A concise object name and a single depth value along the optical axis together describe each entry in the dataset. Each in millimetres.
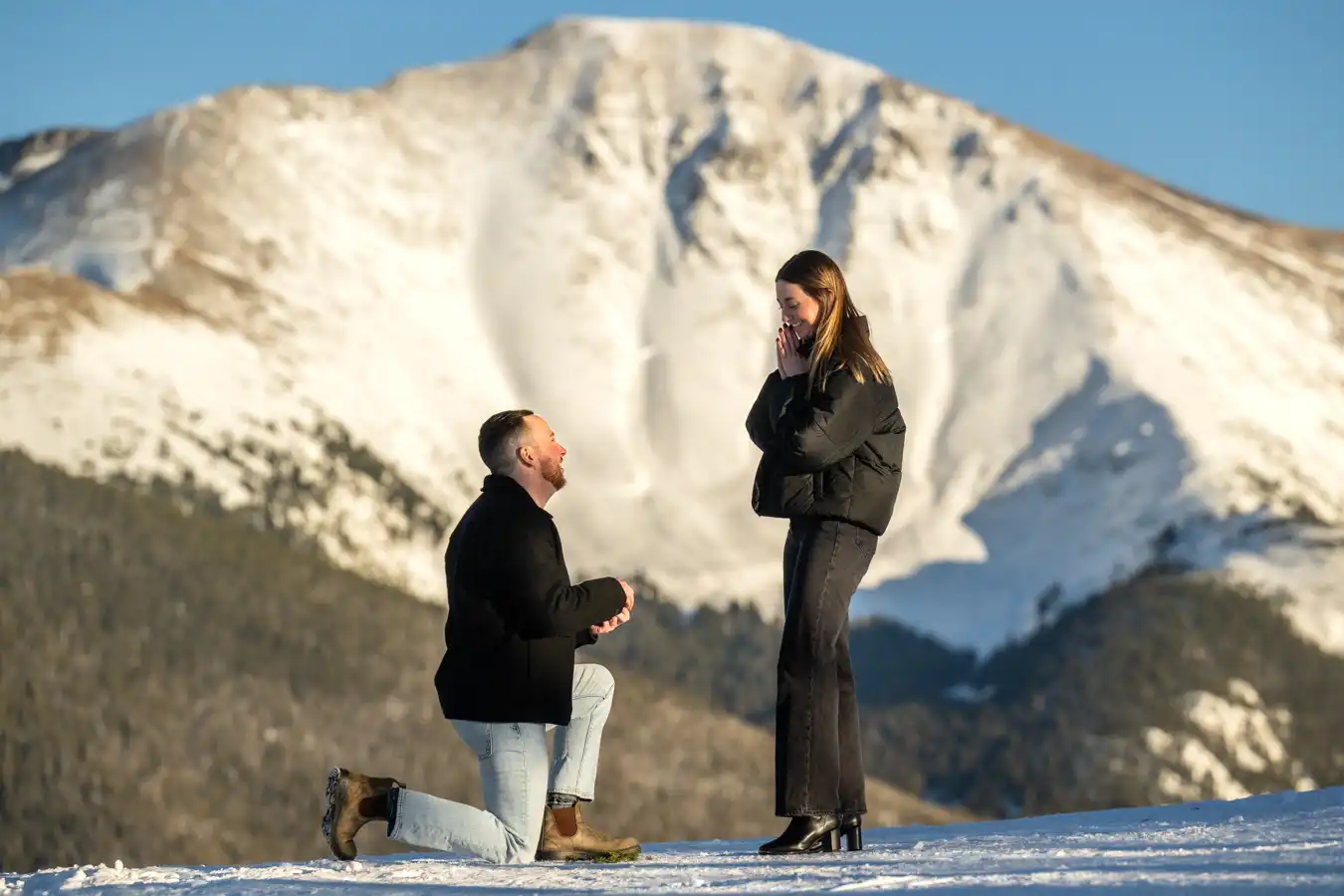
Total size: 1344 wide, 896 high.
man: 18328
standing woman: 18328
